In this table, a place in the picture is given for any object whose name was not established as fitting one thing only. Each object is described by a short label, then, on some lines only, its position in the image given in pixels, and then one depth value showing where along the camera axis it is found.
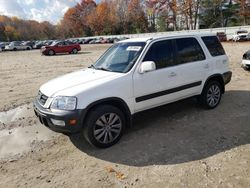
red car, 20.40
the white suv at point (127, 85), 3.10
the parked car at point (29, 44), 36.13
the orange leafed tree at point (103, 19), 58.80
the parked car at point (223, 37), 28.08
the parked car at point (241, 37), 25.24
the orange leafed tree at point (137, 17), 54.00
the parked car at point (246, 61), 7.44
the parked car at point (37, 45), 36.16
